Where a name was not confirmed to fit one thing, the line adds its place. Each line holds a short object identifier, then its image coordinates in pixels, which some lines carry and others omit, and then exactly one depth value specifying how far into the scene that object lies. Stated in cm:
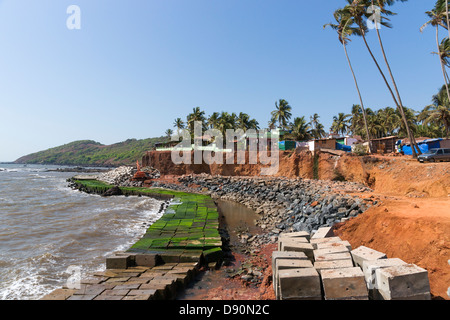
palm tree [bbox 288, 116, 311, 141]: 4588
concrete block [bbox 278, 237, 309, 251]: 773
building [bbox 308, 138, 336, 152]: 3828
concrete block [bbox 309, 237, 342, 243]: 768
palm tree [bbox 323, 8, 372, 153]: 2380
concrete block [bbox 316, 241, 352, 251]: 702
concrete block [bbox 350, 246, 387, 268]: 596
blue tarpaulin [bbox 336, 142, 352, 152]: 3756
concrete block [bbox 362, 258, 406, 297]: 518
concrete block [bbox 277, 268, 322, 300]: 509
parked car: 2006
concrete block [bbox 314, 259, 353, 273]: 563
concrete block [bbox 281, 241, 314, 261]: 694
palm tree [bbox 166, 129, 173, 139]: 9000
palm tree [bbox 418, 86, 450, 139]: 3140
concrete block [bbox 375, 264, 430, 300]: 469
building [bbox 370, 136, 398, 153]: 3550
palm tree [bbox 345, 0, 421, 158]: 2188
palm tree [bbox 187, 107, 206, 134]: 5688
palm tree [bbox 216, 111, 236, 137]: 4972
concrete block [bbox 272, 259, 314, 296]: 565
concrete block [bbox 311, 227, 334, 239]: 867
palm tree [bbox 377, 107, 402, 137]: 5107
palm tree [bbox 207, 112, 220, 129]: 5484
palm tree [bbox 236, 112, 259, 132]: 5425
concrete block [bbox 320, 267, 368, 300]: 491
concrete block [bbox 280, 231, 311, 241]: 851
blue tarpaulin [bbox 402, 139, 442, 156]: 2812
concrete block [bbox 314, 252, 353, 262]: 616
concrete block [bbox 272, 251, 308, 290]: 625
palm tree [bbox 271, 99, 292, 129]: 5194
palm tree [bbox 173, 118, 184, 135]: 7444
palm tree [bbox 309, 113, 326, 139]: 6516
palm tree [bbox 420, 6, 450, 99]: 2180
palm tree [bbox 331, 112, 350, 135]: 6175
